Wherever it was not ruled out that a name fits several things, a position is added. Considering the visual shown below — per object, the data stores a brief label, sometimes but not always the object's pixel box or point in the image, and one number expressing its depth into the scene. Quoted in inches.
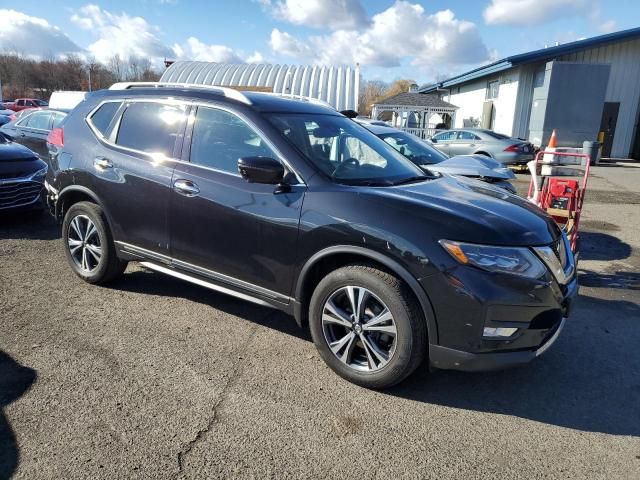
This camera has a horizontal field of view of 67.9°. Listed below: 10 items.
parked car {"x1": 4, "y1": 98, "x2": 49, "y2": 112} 1540.8
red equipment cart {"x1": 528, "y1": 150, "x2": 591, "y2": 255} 225.6
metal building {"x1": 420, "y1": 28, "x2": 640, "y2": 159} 805.2
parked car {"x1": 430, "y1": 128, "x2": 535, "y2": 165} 639.1
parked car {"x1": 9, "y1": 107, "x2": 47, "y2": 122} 415.9
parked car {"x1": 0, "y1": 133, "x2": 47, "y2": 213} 257.1
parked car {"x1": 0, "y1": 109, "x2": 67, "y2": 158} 383.3
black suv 108.8
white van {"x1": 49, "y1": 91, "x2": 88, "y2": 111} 640.4
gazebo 999.0
